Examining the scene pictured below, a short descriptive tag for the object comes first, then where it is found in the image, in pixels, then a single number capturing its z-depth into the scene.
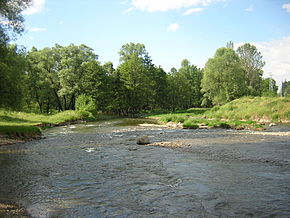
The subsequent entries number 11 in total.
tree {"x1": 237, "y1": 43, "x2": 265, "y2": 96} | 77.19
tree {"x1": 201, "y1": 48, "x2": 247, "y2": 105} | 66.69
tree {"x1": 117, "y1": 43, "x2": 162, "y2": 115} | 71.00
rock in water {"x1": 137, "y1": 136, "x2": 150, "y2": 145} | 20.70
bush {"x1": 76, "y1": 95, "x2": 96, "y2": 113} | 56.06
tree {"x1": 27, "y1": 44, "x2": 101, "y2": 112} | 62.00
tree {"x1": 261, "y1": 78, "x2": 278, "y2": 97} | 70.79
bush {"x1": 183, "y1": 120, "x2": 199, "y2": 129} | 32.72
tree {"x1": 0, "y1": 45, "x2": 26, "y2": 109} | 22.50
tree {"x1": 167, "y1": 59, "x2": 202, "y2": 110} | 89.75
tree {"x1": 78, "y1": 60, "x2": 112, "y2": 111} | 63.98
